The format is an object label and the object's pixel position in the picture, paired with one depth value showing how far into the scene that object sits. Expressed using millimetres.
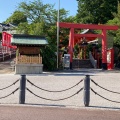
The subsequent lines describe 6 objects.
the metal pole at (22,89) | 9141
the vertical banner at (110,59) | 31884
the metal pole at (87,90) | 8945
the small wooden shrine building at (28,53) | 23734
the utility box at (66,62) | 29625
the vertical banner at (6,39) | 32094
